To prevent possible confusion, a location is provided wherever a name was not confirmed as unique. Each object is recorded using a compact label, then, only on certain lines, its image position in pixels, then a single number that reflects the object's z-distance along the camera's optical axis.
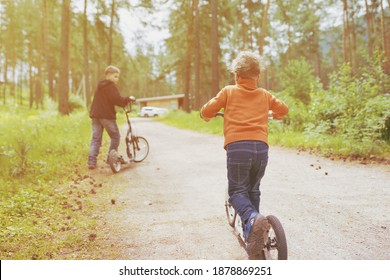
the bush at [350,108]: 7.45
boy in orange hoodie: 2.95
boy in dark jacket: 6.96
